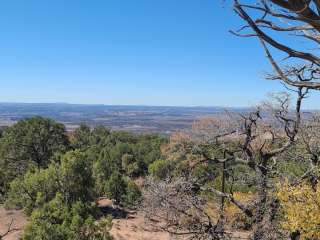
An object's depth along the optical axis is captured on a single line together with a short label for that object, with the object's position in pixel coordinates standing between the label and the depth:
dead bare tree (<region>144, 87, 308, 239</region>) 9.39
